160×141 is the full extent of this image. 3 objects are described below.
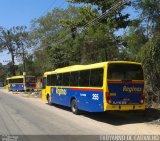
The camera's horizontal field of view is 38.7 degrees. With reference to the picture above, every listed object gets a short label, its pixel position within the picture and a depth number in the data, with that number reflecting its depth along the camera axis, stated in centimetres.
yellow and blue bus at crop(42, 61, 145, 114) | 1015
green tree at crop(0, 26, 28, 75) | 5716
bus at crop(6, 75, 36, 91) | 3462
